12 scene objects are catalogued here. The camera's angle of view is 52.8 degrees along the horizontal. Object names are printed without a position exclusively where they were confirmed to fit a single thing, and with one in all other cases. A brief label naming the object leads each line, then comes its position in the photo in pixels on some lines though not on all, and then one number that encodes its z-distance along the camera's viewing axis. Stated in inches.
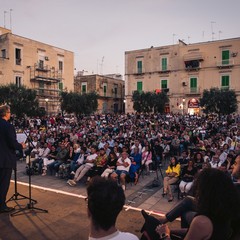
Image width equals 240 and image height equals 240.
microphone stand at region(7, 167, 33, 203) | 233.9
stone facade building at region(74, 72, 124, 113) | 1689.2
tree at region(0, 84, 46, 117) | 898.1
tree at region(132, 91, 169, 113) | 1311.5
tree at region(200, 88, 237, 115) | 1062.4
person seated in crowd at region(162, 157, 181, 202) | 255.3
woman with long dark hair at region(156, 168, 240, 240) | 82.7
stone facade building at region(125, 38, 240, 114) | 1279.5
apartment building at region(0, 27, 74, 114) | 1166.3
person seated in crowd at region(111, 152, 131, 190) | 284.5
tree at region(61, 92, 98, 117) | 1154.0
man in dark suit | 199.6
